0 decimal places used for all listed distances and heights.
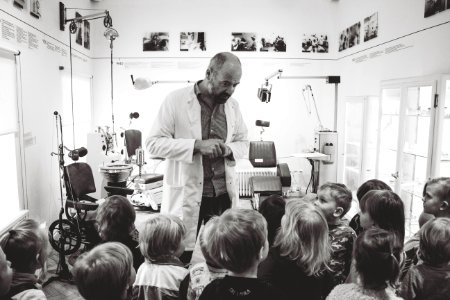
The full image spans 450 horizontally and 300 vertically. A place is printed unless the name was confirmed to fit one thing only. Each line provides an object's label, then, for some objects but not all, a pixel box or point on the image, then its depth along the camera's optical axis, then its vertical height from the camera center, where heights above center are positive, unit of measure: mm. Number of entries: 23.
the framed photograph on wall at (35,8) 4172 +1100
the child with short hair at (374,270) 1493 -627
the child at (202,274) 1582 -723
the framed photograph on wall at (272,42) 7172 +1293
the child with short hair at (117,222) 2225 -676
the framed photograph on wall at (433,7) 3889 +1126
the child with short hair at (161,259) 1716 -725
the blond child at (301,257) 1786 -702
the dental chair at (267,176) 5820 -1032
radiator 6836 -1210
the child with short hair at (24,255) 1572 -648
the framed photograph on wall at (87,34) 6444 +1267
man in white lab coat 1961 -199
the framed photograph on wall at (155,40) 7117 +1283
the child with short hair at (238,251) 1259 -523
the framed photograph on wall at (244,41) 7156 +1307
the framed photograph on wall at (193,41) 7125 +1284
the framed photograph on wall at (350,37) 6168 +1290
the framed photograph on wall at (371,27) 5426 +1255
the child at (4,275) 1402 -632
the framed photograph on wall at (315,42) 7213 +1318
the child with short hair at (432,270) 1678 -708
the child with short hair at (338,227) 2045 -685
